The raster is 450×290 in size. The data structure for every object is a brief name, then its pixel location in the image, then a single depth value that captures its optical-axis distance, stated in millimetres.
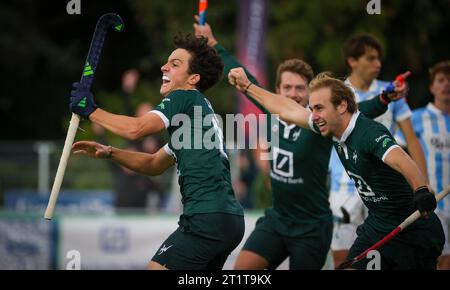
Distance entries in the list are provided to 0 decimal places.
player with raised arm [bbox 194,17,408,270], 15664
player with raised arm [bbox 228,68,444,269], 12969
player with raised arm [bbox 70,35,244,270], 12430
